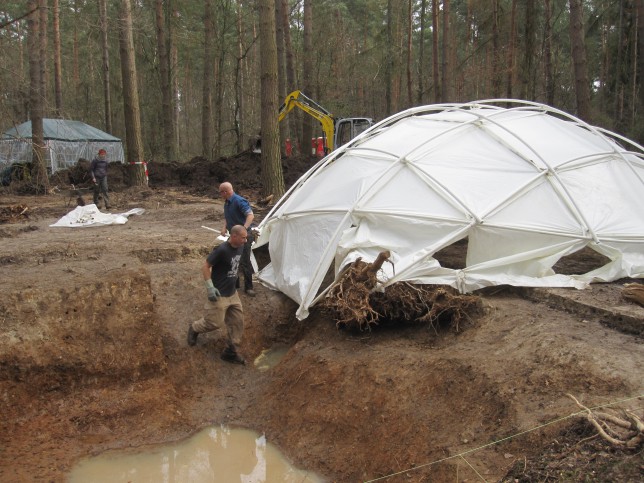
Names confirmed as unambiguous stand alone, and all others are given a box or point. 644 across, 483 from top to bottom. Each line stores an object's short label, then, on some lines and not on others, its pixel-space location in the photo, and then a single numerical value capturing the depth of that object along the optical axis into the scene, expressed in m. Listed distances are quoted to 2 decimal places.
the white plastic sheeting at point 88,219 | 11.61
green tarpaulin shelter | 21.89
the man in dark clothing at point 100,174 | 13.78
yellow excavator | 18.28
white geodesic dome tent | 7.05
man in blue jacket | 7.88
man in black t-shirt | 6.51
